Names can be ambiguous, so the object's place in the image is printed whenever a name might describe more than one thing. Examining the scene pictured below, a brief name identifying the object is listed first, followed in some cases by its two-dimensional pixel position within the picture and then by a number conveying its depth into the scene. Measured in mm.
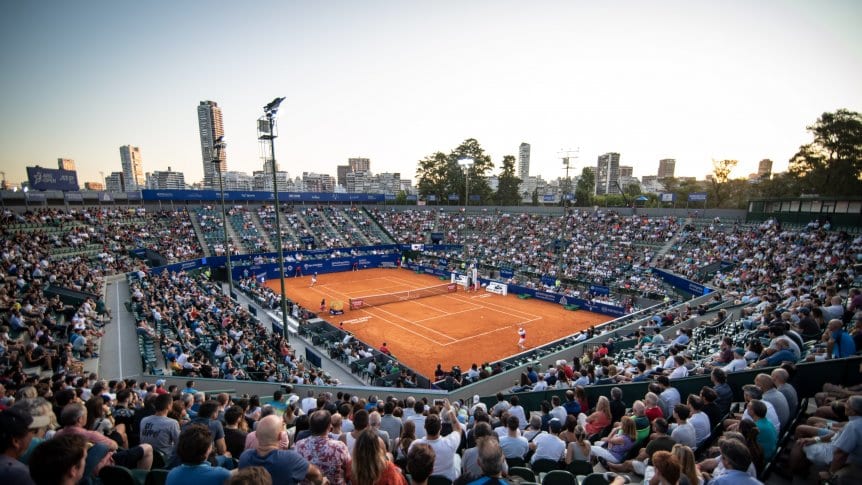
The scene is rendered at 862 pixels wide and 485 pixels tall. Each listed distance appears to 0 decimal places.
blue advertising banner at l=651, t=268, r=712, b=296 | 25798
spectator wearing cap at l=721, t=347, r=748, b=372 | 8614
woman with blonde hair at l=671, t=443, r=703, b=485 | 3844
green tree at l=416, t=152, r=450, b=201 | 78625
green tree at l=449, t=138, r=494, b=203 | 76812
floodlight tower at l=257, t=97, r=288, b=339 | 18172
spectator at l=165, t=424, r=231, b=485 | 3039
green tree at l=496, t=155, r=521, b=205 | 78875
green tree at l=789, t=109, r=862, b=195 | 42094
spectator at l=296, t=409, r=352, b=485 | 3854
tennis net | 31477
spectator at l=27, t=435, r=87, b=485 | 2693
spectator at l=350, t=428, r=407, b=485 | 3197
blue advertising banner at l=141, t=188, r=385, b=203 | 45947
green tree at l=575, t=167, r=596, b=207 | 78062
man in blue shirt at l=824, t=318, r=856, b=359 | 7383
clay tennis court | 22562
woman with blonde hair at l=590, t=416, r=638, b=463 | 5926
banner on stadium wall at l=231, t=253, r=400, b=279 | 39747
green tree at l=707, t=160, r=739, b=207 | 70562
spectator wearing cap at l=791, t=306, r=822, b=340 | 9491
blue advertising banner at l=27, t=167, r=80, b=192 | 36288
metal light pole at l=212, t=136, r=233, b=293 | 24639
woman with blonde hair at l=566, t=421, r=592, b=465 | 5740
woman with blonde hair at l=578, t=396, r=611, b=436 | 6977
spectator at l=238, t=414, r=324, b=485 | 3314
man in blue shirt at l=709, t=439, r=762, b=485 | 3594
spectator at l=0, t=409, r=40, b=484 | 2832
